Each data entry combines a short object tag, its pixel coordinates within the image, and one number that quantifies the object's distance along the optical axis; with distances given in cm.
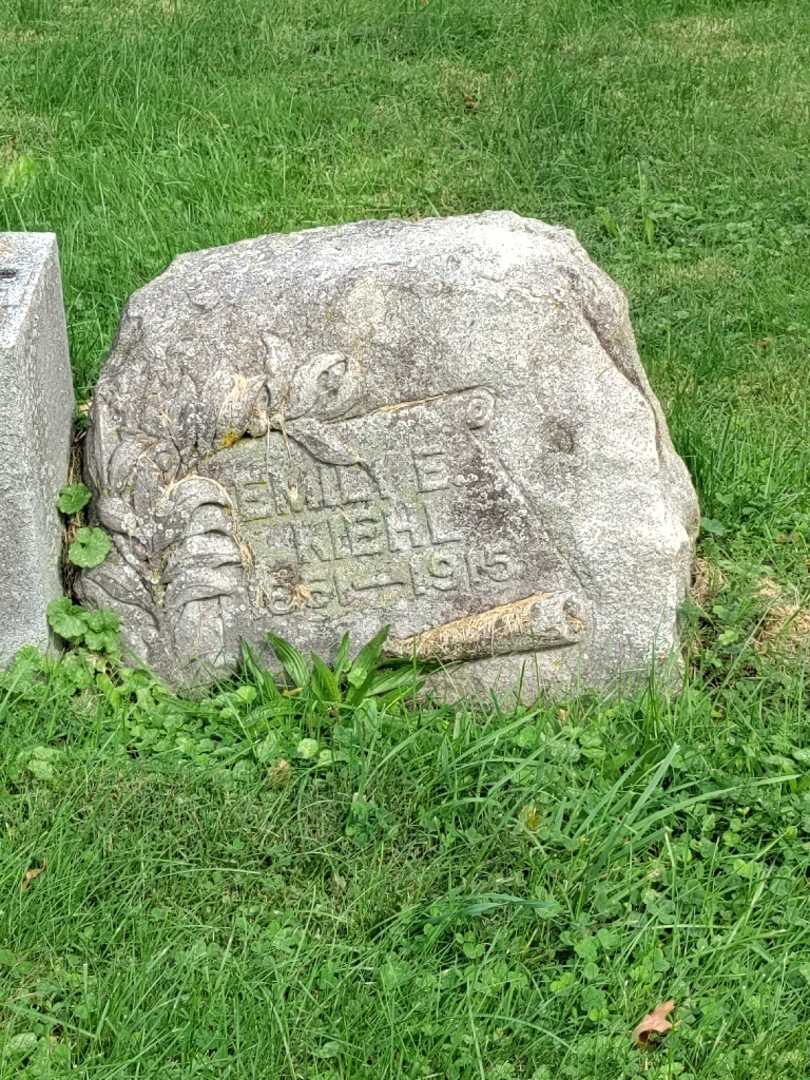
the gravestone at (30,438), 325
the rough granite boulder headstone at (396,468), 336
